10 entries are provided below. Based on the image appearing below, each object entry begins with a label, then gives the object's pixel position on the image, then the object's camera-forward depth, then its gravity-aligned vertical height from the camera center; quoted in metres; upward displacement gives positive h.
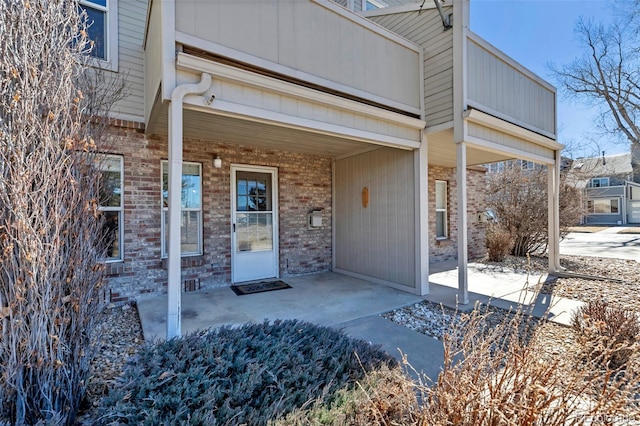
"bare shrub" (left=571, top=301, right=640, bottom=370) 3.12 -1.18
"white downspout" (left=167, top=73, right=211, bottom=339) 3.12 +0.08
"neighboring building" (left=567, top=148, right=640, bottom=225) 27.05 +1.53
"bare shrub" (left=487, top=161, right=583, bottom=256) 9.52 +0.20
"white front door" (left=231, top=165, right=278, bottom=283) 6.09 -0.14
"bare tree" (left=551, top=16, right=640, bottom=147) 12.09 +5.78
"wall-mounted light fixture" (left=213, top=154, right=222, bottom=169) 5.67 +0.97
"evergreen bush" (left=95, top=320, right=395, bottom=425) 1.62 -0.97
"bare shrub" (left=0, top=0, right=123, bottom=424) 1.96 -0.02
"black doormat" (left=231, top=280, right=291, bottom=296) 5.56 -1.32
